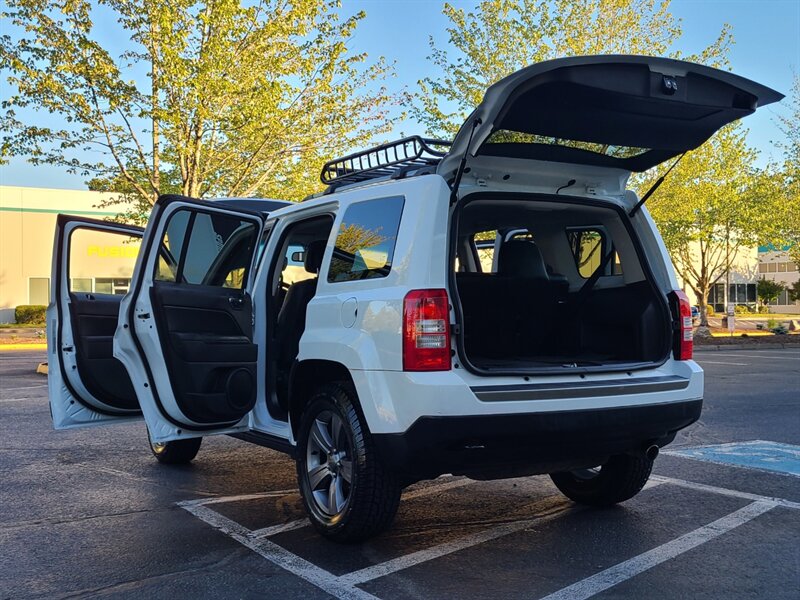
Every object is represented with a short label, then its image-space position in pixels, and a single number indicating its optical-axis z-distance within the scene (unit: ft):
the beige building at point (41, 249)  114.93
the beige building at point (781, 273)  189.47
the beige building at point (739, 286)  170.40
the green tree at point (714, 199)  73.31
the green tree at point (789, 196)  82.64
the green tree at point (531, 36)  68.74
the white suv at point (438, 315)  12.60
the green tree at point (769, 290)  162.50
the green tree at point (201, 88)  50.19
